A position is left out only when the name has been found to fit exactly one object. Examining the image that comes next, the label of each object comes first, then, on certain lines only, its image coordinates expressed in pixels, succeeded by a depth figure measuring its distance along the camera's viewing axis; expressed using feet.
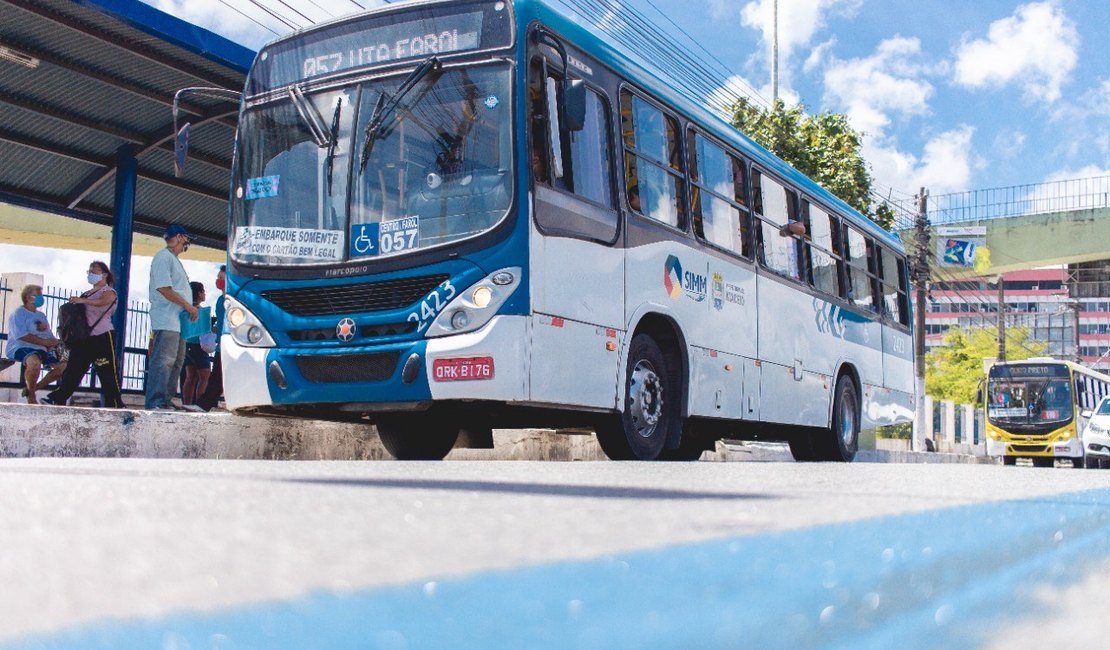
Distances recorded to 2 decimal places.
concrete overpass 120.37
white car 80.43
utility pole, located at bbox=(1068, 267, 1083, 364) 198.51
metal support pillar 49.90
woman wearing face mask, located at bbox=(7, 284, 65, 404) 42.27
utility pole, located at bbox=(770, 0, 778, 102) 112.68
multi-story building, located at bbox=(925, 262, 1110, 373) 475.31
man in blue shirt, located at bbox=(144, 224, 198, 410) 33.50
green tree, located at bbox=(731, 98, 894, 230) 81.41
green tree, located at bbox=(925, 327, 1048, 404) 252.83
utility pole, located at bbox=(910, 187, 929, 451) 115.70
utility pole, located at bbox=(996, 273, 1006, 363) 174.91
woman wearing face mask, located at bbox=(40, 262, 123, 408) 34.32
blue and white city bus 25.38
